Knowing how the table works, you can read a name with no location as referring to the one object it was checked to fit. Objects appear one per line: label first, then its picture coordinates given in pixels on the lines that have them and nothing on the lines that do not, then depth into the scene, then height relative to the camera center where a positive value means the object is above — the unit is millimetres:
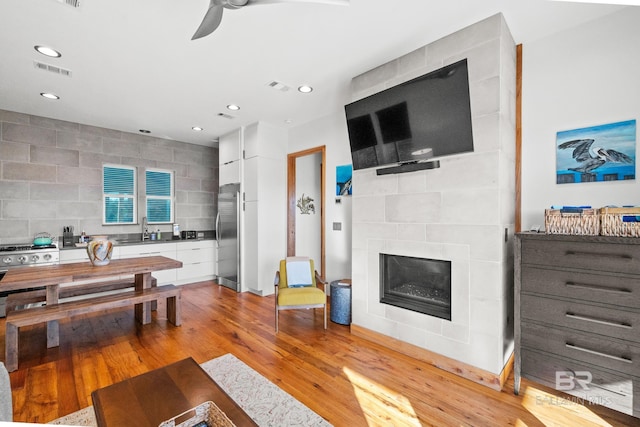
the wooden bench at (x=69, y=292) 2986 -877
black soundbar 2504 +418
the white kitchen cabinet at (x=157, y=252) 4688 -625
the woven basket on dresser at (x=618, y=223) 1747 -71
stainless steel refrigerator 4923 -383
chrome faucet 5170 -259
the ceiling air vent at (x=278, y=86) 3297 +1491
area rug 1850 -1318
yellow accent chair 3199 -876
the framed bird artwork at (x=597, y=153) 2098 +448
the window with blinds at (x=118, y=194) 4914 +360
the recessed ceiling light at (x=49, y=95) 3496 +1474
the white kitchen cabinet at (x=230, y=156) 4961 +1034
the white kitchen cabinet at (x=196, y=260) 5191 -855
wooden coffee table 1322 -925
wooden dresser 1725 -681
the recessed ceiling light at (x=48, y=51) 2531 +1470
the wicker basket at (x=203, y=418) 1265 -917
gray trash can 3381 -1050
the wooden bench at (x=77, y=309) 2430 -894
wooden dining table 2576 -568
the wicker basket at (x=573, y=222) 1891 -68
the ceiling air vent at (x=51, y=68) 2816 +1470
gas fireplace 2541 -674
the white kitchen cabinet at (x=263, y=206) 4609 +132
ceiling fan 1706 +1281
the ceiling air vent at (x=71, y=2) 2000 +1485
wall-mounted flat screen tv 2227 +805
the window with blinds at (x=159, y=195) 5371 +369
